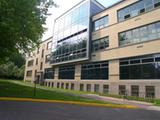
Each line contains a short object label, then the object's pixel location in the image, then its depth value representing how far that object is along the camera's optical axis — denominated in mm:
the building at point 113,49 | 14435
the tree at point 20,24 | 8755
